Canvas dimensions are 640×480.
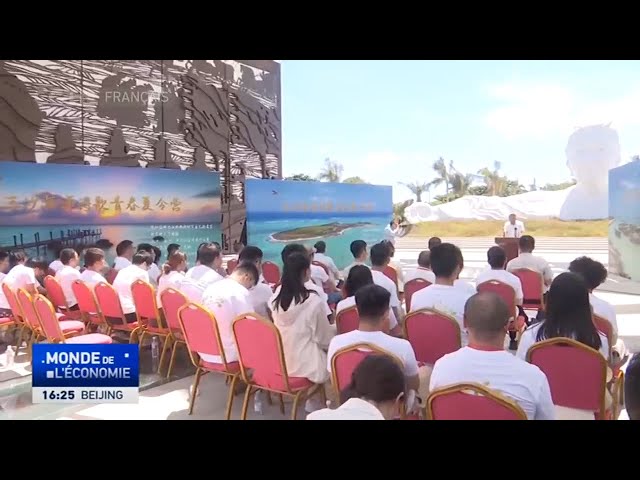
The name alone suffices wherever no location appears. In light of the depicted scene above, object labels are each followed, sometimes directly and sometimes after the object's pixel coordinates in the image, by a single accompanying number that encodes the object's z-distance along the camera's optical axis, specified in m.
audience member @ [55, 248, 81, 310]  4.89
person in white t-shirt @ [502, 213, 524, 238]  9.91
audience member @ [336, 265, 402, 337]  3.43
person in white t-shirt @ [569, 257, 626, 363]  2.70
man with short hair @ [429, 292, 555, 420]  1.73
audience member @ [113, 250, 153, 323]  4.53
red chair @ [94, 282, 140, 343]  4.31
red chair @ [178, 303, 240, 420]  3.03
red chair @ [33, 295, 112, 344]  3.69
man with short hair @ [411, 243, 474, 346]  3.11
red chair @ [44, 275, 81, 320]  4.87
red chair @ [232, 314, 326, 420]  2.67
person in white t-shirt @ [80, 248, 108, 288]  4.73
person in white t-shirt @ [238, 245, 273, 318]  3.57
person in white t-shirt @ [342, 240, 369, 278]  5.07
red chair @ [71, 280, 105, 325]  4.47
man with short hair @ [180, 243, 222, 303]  4.11
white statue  28.08
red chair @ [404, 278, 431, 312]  4.34
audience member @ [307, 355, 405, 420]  1.54
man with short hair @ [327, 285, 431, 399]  2.24
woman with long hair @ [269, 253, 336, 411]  2.92
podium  8.46
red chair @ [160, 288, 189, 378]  3.69
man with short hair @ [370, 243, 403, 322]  3.83
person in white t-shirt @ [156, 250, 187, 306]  4.21
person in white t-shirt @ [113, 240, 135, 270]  5.59
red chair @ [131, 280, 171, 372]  4.11
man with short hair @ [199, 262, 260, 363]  3.18
